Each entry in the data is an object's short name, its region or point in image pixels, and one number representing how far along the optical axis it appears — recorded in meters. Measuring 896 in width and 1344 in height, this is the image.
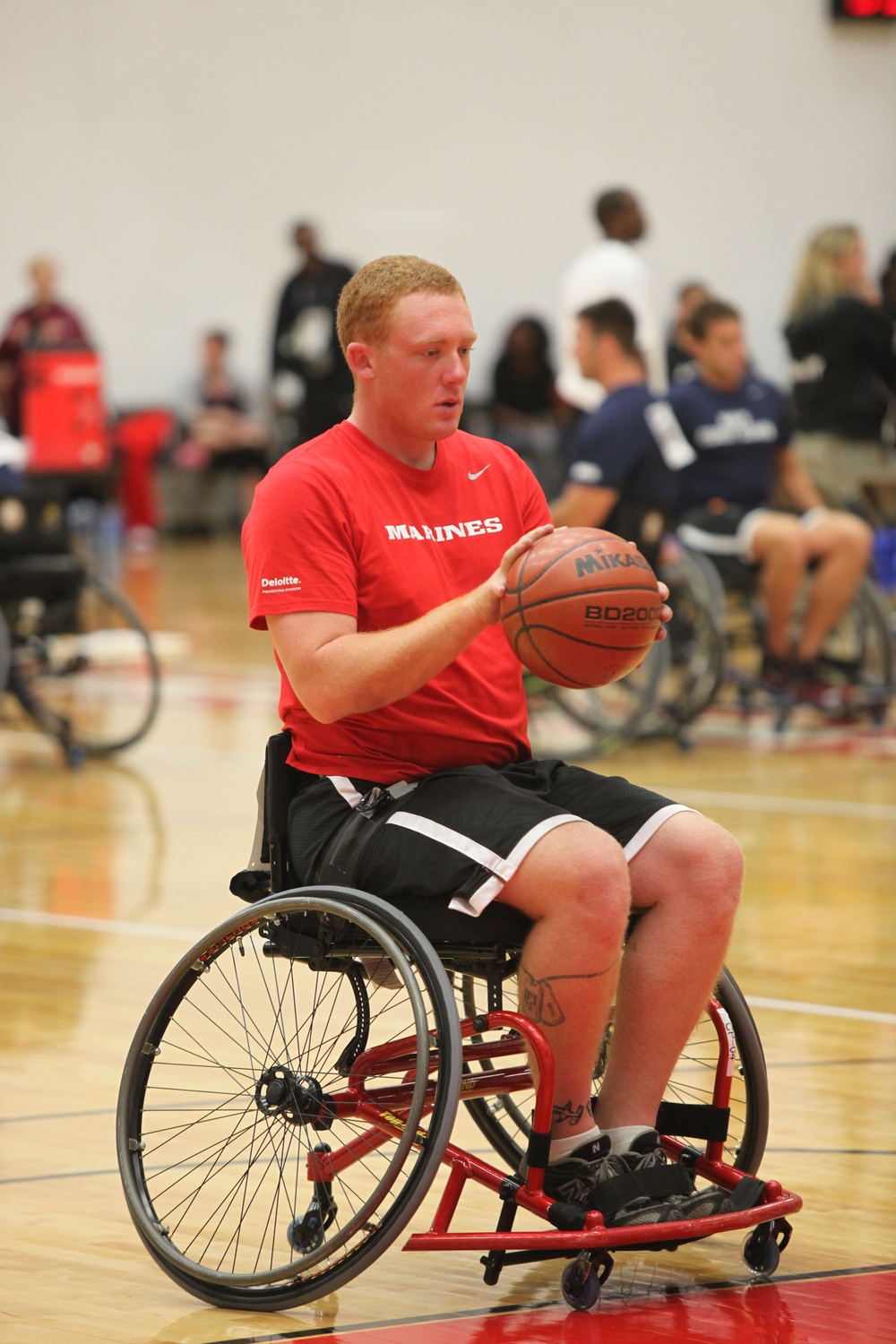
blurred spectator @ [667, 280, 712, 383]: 24.64
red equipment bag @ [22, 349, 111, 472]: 20.97
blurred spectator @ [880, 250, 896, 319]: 26.11
